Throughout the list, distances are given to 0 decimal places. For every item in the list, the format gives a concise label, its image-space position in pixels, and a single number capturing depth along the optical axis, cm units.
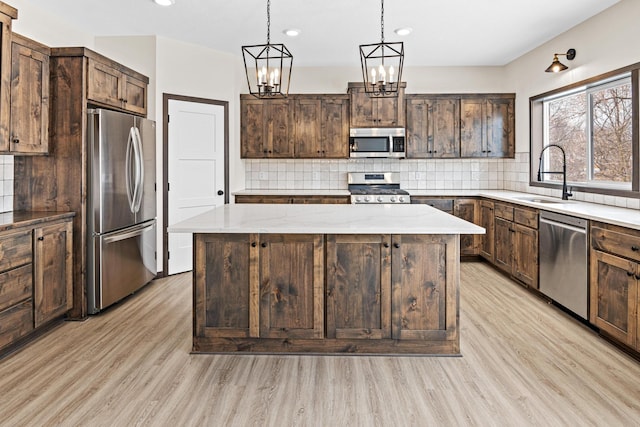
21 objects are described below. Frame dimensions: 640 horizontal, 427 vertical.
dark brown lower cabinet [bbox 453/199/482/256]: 564
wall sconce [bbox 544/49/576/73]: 436
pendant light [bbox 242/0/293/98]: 265
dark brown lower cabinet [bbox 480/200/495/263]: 526
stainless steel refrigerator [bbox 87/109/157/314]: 355
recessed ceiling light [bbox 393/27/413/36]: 452
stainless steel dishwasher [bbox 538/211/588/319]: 332
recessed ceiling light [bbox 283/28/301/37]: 456
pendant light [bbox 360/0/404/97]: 278
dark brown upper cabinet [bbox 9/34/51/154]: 305
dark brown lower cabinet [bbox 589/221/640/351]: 272
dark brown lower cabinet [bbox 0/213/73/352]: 277
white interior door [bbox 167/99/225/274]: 496
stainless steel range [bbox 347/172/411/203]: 616
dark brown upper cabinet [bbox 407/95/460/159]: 592
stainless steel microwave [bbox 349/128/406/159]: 582
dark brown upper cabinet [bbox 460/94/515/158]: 590
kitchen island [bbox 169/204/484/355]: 277
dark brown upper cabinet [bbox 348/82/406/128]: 579
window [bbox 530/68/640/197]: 379
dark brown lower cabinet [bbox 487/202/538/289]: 416
